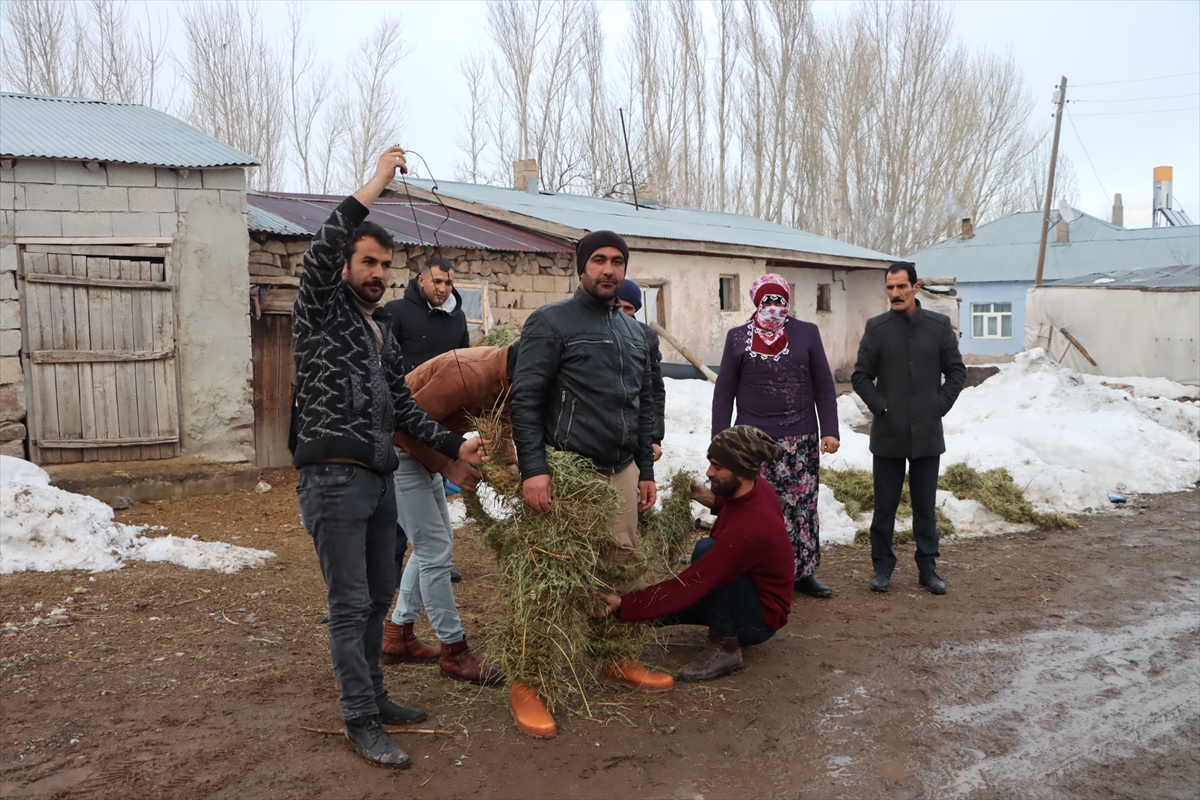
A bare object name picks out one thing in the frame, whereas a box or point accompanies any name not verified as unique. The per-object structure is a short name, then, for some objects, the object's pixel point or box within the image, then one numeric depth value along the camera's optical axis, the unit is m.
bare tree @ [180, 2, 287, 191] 26.50
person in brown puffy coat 4.11
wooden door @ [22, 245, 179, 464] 9.05
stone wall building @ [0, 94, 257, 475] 8.95
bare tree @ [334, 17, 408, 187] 29.92
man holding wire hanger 3.36
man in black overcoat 6.15
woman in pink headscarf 5.87
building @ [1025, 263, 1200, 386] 23.69
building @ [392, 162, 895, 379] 15.38
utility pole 27.70
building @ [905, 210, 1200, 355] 33.19
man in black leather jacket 3.86
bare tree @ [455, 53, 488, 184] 31.00
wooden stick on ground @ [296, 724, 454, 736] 3.74
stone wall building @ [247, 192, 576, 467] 10.72
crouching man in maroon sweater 4.39
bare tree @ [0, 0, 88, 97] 23.25
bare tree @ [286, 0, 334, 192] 28.92
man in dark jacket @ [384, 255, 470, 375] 5.92
